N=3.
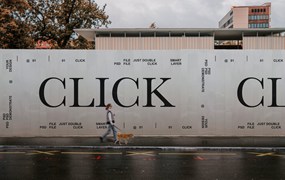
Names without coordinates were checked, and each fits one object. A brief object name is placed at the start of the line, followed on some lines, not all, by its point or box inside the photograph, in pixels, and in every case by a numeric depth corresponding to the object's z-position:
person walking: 16.16
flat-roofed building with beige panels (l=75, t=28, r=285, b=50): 29.06
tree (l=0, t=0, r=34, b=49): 34.53
